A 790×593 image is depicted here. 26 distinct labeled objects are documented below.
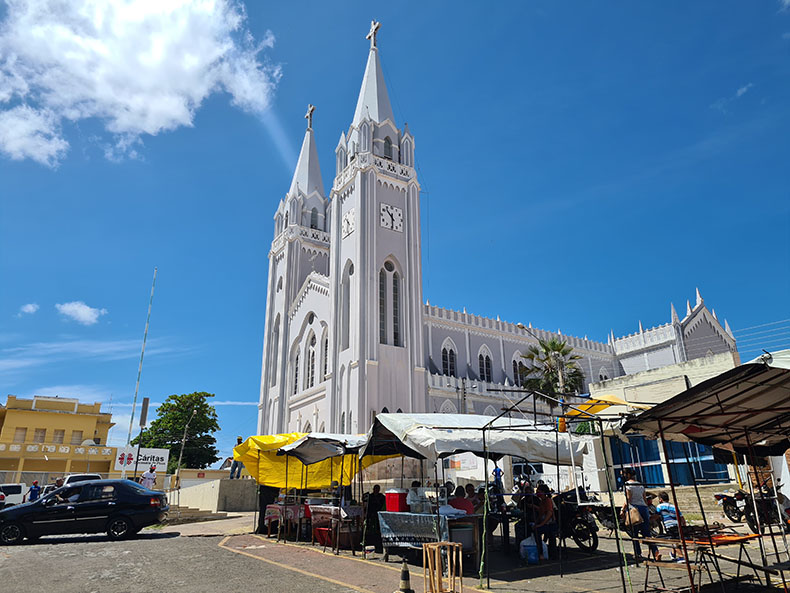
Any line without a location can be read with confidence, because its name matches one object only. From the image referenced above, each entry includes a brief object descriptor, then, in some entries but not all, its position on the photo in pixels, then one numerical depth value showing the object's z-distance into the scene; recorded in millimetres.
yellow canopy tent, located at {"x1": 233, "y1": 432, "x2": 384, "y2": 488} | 15352
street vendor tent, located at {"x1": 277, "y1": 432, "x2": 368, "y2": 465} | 13102
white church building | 31922
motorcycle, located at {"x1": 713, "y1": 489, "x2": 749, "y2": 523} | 13641
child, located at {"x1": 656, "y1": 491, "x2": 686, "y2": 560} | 9344
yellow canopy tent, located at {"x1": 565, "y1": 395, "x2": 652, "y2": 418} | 11291
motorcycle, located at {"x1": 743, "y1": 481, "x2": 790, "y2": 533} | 11372
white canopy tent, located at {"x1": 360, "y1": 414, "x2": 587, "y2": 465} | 9977
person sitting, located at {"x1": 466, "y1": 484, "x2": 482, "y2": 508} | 12178
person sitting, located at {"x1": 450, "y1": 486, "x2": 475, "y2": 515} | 10633
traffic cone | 6883
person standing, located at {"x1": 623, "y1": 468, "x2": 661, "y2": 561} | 9789
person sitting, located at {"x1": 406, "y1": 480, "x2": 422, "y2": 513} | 10352
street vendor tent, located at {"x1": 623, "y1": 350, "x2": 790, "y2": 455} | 5777
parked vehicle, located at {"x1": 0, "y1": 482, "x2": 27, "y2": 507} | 24203
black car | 14000
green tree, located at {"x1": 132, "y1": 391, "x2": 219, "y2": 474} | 46750
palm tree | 30012
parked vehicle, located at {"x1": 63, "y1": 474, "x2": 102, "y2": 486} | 23328
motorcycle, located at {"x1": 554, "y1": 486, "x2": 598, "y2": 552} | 11562
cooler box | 11320
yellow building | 36344
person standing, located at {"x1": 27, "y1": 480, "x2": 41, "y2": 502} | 22850
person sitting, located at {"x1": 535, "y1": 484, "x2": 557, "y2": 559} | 10273
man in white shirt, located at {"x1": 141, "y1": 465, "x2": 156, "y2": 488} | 24281
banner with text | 32281
